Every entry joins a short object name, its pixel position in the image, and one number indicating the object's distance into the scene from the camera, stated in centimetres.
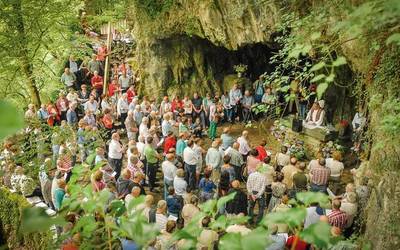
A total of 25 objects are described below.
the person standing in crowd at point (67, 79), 1566
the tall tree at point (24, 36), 851
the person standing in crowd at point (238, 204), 823
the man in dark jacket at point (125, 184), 866
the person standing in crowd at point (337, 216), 732
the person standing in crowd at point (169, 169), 947
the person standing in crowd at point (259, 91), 1471
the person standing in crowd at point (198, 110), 1453
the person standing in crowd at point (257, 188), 862
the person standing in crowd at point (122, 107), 1392
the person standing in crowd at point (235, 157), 1008
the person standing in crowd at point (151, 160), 1034
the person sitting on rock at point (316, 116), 1219
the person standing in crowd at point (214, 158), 1011
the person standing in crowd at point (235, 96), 1459
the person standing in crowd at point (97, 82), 1614
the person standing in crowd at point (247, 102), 1446
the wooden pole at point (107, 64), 1633
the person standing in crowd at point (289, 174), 885
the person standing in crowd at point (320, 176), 877
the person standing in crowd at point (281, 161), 977
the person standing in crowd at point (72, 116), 1268
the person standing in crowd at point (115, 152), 1060
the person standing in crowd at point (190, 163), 1025
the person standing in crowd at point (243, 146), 1077
